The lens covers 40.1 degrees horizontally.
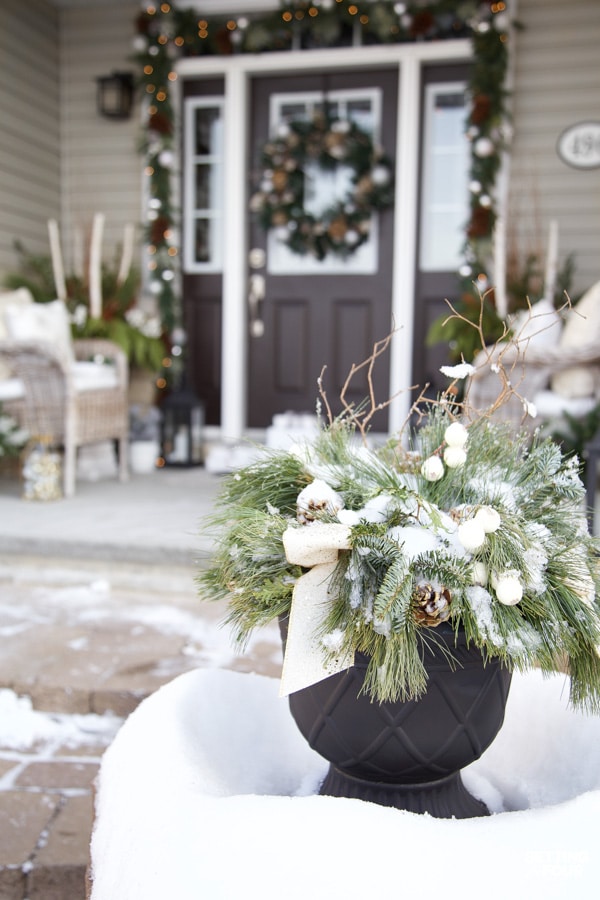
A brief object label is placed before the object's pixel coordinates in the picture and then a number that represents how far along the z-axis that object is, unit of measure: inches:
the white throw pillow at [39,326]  142.3
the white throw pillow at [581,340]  131.0
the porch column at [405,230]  178.7
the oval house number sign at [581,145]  171.2
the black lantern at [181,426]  178.1
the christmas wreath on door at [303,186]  184.1
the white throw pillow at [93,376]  151.6
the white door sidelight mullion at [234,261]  187.6
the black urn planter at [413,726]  35.2
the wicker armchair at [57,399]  139.2
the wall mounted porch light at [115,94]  190.7
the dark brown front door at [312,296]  186.2
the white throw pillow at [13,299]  154.5
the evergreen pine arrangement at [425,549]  32.7
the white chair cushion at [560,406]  132.0
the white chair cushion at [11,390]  139.1
